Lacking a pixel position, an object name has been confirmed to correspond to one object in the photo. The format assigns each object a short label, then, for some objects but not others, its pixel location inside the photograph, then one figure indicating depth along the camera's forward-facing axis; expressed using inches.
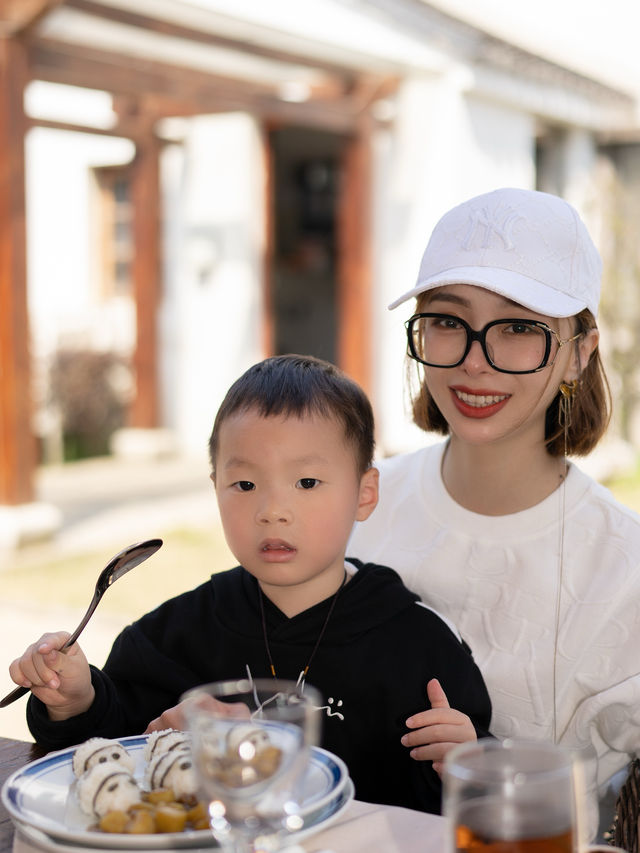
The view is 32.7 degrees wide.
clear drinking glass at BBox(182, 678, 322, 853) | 36.2
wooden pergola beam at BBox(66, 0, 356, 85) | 265.1
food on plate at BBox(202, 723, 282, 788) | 36.2
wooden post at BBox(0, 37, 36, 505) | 254.8
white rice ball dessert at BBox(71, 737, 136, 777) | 49.9
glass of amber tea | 34.3
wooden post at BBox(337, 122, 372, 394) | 362.6
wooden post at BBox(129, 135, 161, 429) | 401.4
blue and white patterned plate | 44.2
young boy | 64.4
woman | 72.0
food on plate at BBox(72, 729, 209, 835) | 45.6
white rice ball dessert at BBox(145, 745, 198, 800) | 47.6
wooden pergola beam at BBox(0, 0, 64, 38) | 243.9
